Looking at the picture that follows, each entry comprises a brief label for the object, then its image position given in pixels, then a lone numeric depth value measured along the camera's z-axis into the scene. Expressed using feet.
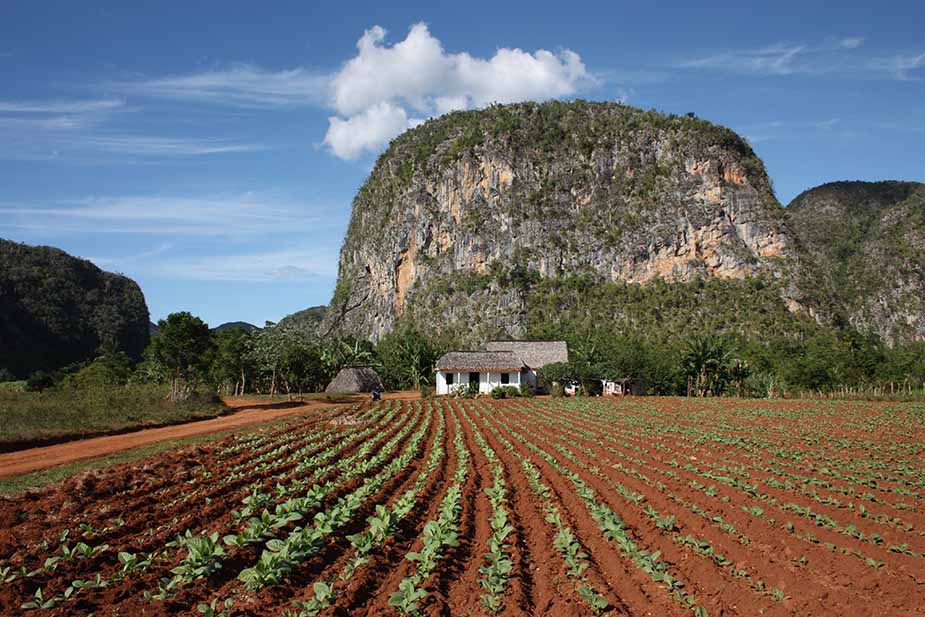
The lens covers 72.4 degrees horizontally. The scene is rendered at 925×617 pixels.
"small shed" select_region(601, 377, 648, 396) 187.21
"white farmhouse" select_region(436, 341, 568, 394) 188.24
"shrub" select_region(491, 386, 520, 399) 173.06
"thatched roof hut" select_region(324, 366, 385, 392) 210.16
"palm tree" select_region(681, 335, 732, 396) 178.81
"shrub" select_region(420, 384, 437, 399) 179.52
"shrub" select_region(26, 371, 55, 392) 167.43
